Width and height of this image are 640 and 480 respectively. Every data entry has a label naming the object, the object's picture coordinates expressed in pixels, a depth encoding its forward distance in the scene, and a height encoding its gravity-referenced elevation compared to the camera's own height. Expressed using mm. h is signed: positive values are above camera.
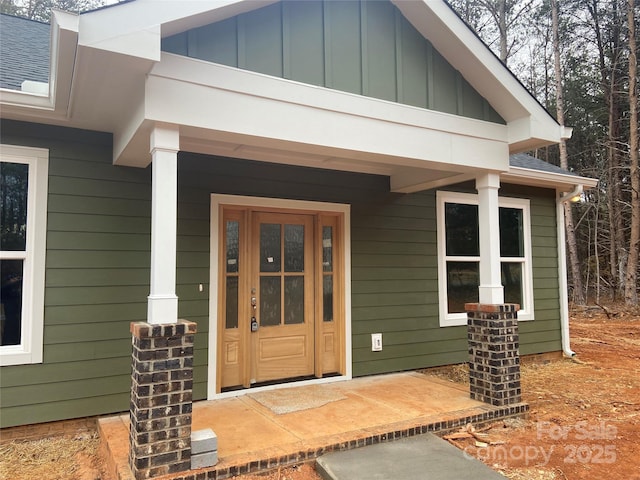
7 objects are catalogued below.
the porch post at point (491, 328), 3875 -578
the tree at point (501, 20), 13978 +8002
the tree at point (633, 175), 11594 +2334
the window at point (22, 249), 3352 +155
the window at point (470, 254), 5582 +147
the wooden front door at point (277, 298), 4336 -324
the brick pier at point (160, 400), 2504 -772
